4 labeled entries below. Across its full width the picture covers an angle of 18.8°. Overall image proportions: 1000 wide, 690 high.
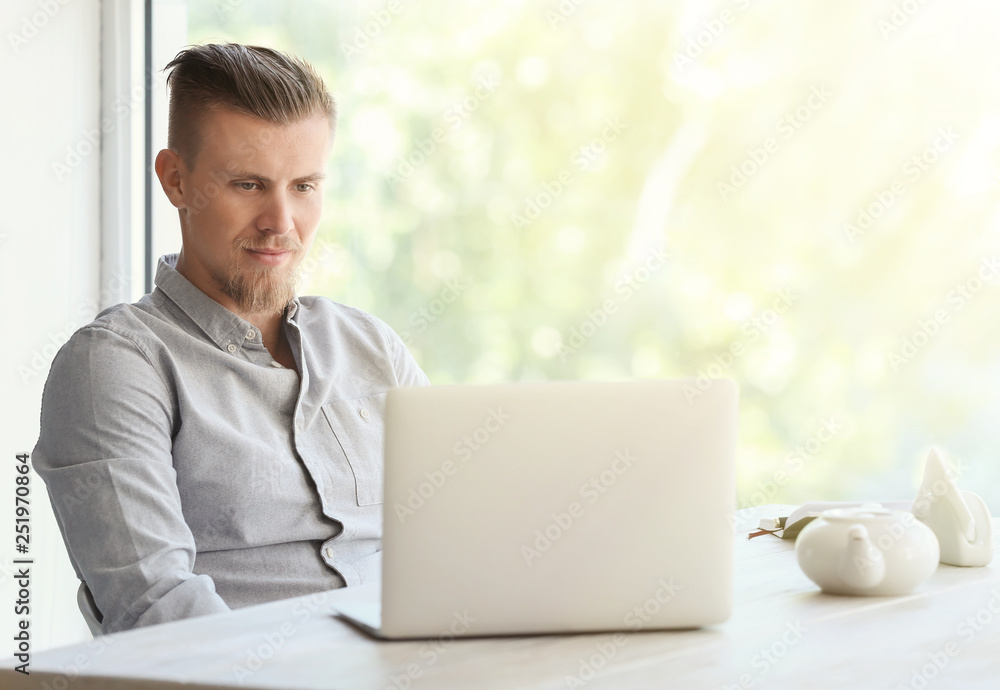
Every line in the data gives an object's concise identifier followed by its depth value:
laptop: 3.12
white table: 3.02
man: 3.55
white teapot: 3.27
